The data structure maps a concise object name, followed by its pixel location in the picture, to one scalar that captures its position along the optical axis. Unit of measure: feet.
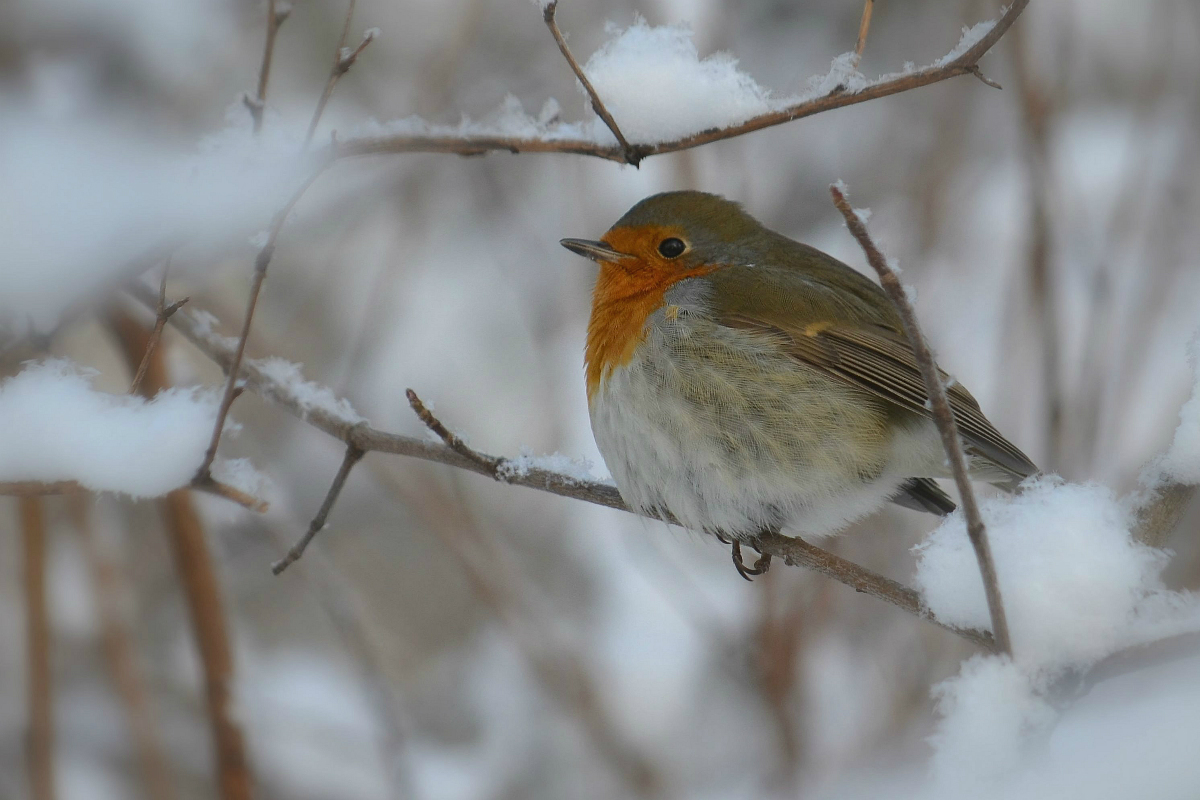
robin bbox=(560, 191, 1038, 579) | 10.94
